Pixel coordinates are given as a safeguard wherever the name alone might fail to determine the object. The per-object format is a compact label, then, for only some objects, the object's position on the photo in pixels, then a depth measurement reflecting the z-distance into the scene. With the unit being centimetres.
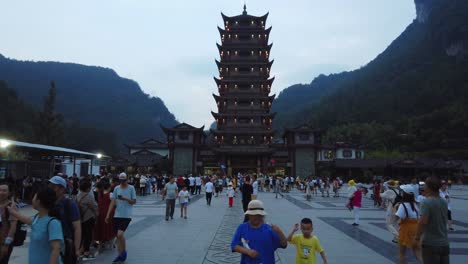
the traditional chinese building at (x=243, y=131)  5047
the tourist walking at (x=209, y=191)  1797
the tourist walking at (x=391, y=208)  828
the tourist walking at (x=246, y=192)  1129
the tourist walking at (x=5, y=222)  422
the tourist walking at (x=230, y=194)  1692
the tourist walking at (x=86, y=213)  687
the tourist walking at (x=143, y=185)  2447
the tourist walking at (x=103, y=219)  772
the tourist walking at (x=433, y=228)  446
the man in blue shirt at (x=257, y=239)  354
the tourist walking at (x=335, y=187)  2647
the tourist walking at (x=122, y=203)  695
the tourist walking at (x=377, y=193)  1890
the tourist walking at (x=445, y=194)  1105
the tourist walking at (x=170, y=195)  1223
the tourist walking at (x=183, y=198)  1262
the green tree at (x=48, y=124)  5269
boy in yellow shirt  407
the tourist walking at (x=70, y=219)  442
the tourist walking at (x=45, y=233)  327
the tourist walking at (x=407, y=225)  611
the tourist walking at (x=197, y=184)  2700
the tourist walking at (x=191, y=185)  2539
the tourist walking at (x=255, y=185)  1557
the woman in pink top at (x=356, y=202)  1181
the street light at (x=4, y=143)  1602
